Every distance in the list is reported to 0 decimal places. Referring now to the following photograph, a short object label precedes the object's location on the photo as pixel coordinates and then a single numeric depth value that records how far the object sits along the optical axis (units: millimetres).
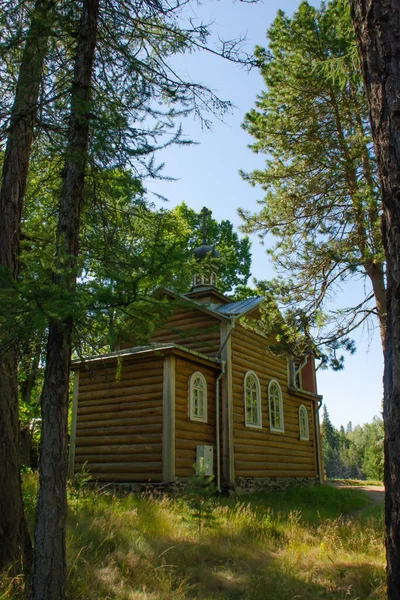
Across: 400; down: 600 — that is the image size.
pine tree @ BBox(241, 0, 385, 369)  10367
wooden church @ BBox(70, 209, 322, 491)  12312
